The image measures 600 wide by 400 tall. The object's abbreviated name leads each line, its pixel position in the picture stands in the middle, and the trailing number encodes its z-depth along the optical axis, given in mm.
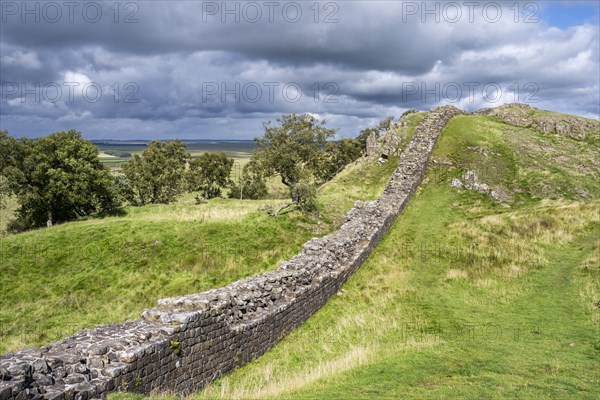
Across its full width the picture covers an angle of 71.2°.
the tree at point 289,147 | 48906
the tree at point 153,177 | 56719
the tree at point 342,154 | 79625
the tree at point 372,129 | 74338
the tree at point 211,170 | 70062
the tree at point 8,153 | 39244
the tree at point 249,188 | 70938
